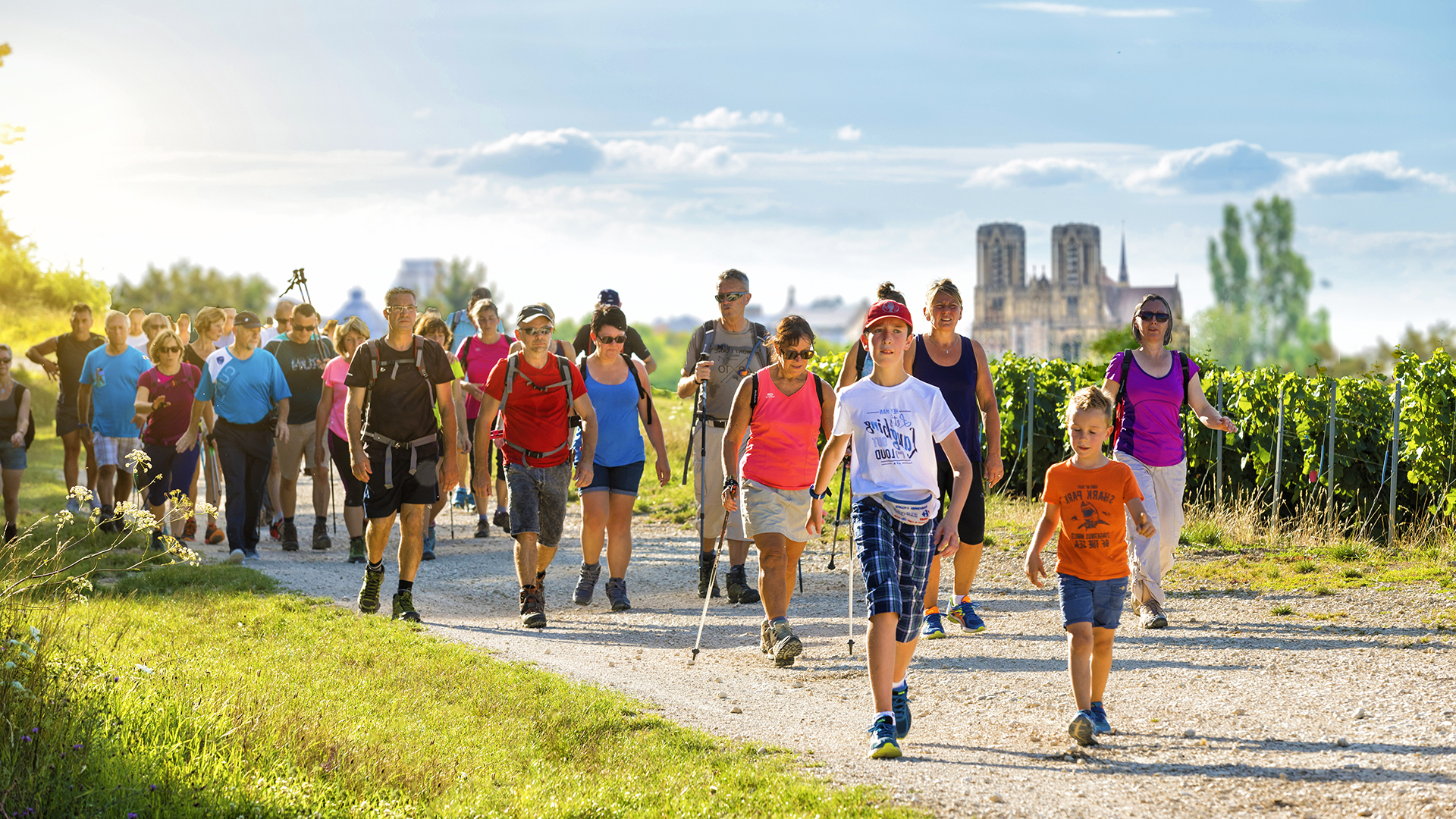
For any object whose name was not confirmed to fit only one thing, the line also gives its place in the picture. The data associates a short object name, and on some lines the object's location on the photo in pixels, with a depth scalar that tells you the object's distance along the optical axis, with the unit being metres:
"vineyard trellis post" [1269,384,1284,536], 23.34
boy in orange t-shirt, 10.95
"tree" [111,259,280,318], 176.00
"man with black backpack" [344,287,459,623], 16.05
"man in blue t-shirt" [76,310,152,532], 23.14
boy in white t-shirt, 10.64
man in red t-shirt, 16.39
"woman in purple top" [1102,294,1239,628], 15.36
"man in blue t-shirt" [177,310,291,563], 21.42
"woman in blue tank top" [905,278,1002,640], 14.22
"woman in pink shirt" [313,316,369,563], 21.25
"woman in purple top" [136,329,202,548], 21.81
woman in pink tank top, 14.22
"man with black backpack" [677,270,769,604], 17.42
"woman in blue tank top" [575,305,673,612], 17.06
